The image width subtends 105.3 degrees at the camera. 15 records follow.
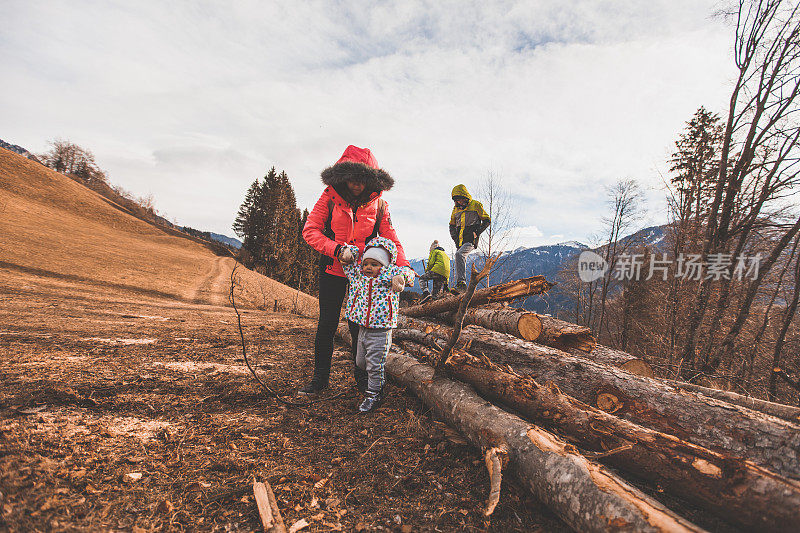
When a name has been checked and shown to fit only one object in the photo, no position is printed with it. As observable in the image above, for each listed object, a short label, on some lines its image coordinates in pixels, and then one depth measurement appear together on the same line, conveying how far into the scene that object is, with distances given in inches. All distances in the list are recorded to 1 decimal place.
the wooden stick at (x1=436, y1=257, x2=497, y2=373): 80.8
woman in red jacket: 112.4
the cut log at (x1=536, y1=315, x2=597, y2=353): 144.4
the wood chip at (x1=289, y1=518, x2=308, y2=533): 61.0
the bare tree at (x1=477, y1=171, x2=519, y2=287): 450.2
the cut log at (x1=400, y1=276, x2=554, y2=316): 146.0
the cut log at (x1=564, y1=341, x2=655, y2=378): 137.0
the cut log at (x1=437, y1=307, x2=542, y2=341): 153.8
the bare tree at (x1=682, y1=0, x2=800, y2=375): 273.7
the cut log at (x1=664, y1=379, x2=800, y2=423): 103.0
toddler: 106.6
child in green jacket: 294.0
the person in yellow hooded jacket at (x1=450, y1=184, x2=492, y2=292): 299.9
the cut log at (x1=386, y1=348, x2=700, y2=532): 52.4
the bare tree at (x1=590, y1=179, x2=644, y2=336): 814.5
